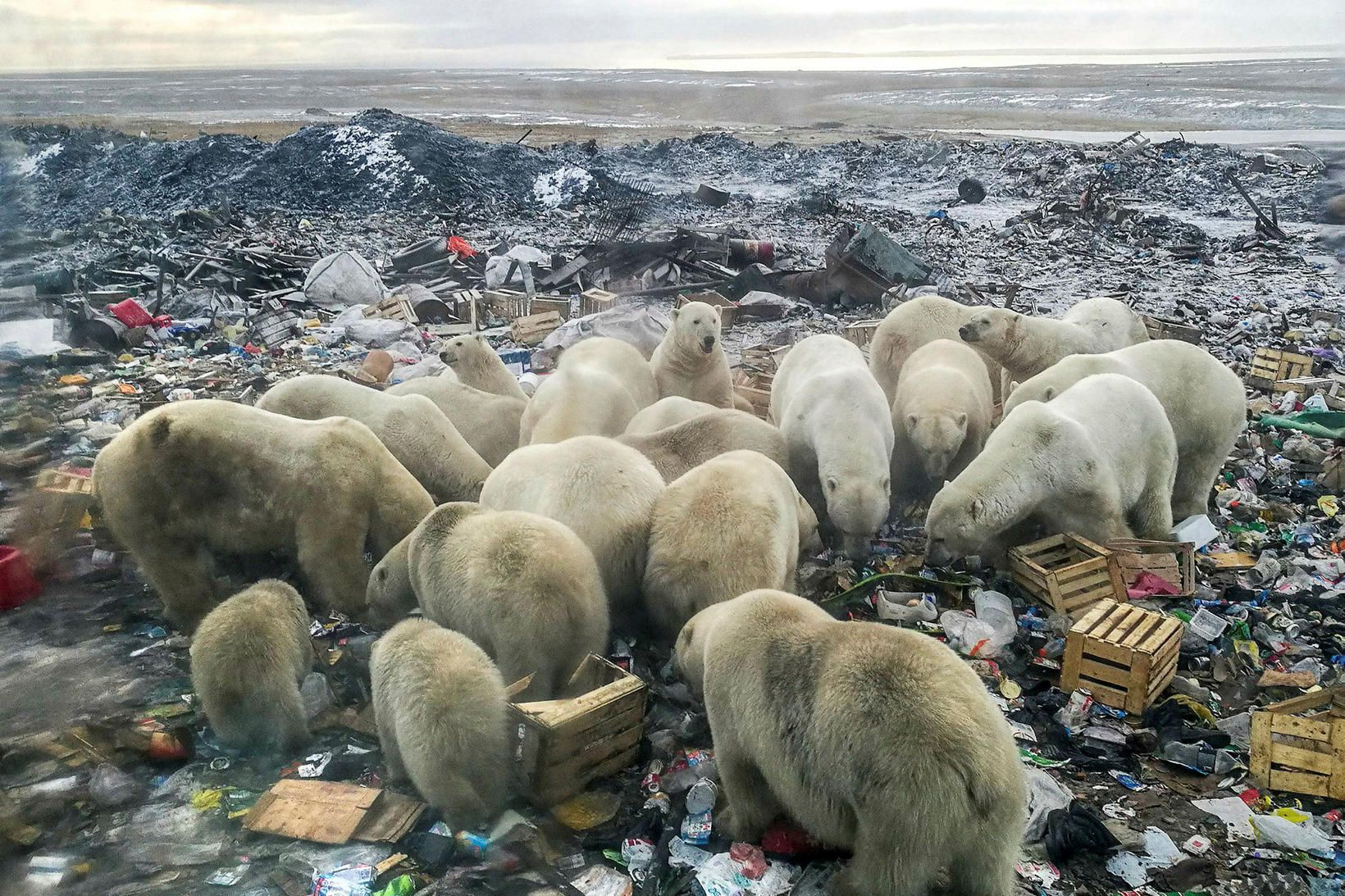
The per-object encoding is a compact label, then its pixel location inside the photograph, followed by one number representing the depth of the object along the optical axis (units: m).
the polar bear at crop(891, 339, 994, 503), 6.84
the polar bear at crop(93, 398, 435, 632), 5.08
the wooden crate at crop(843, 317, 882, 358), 10.22
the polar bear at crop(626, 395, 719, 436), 6.68
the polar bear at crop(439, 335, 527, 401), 7.93
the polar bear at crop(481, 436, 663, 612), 4.89
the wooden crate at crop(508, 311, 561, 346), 11.24
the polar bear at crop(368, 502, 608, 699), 4.16
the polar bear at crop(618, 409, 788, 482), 5.89
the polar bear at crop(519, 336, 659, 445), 6.57
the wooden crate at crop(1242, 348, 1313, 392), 9.44
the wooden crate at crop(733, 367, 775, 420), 8.79
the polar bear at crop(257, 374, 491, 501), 6.16
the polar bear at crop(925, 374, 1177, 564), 5.81
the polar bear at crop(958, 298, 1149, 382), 8.25
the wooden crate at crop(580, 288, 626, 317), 11.84
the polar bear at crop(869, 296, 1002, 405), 8.48
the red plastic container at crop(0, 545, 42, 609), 4.82
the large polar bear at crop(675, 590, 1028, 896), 2.99
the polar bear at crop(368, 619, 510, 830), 3.69
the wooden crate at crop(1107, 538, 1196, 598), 5.80
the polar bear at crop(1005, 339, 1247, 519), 6.93
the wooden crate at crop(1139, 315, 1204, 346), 9.84
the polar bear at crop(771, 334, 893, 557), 6.03
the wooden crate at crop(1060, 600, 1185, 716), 4.58
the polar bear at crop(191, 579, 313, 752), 4.16
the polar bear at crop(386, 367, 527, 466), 7.14
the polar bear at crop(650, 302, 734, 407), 8.32
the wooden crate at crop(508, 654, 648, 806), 3.83
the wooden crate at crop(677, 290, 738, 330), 12.35
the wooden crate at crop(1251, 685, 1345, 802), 4.02
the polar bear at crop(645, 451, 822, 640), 4.54
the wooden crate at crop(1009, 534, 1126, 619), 5.49
